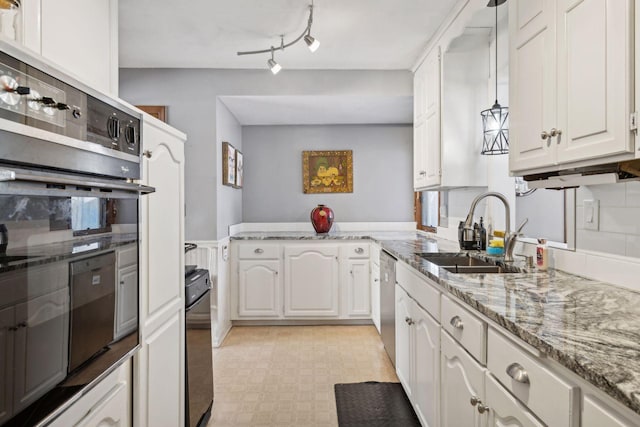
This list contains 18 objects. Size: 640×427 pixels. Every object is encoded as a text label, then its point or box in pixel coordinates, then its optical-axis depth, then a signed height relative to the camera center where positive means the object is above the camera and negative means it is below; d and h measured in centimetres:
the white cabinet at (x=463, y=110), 290 +72
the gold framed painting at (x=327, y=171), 471 +47
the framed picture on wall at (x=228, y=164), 380 +46
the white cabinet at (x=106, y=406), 95 -49
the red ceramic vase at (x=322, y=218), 429 -6
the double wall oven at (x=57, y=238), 69 -5
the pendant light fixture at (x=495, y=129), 244 +50
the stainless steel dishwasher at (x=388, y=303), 288 -66
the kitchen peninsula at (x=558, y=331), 80 -29
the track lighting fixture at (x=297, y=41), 256 +117
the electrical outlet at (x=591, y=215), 164 -1
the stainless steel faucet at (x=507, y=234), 208 -10
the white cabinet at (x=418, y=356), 186 -74
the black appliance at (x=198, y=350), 194 -68
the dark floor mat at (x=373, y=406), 230 -114
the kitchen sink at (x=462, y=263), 213 -28
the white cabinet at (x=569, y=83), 118 +43
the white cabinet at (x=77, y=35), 100 +49
